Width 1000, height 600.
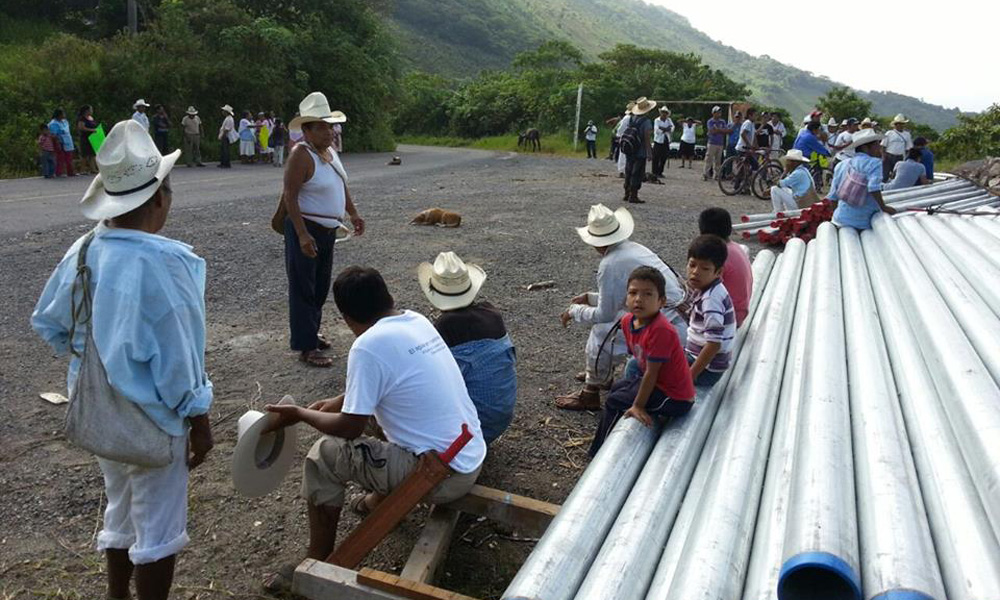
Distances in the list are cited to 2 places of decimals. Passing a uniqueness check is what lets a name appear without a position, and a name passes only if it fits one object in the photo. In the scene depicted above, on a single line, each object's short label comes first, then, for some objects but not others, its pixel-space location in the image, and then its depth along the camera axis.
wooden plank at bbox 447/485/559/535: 2.90
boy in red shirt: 3.12
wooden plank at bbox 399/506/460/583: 2.66
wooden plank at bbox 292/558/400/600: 2.44
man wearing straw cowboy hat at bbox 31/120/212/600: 2.19
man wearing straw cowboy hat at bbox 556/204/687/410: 4.06
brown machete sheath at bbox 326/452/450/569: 2.71
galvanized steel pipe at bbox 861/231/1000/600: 1.81
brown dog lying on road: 9.98
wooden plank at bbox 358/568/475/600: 2.38
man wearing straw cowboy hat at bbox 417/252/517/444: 3.35
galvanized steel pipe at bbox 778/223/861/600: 1.84
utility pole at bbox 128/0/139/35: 23.12
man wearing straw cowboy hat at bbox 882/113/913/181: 14.26
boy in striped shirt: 3.48
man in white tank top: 4.55
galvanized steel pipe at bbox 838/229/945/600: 1.78
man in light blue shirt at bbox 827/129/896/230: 7.53
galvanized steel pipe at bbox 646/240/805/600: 2.08
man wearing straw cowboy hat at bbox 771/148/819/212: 10.26
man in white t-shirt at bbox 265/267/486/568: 2.67
